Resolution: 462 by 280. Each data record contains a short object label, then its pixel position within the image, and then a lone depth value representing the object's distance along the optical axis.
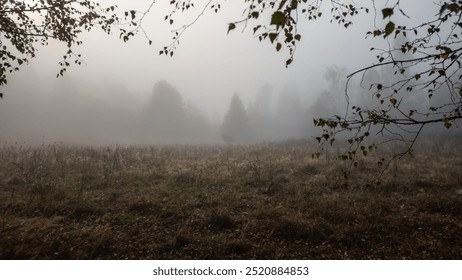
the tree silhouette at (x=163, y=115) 57.78
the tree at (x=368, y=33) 2.09
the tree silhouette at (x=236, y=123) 57.69
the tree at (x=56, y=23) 6.35
